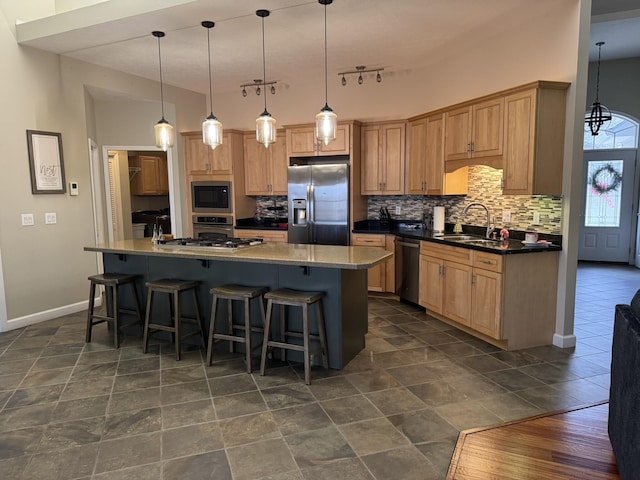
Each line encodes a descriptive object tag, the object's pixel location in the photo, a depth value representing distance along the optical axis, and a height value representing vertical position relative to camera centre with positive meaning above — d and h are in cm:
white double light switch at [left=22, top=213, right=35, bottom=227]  435 -18
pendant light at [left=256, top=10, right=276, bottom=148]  358 +61
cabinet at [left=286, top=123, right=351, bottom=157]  545 +74
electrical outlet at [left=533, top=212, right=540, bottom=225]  389 -20
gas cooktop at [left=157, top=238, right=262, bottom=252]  361 -40
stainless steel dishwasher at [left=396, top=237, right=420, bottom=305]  479 -80
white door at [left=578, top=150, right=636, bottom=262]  756 -19
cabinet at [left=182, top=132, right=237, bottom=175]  611 +63
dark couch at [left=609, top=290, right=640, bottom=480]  163 -82
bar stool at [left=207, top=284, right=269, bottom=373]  322 -86
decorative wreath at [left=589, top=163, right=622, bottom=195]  764 +29
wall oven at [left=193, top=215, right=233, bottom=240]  624 -40
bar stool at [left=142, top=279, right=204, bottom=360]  350 -91
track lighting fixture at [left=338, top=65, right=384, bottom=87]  545 +166
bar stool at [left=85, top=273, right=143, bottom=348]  380 -93
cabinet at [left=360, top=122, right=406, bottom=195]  541 +52
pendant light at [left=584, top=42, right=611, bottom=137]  609 +115
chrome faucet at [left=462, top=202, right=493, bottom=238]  430 -17
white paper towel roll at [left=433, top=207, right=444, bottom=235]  500 -26
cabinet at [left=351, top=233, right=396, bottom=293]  523 -86
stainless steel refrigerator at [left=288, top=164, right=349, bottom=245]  538 -6
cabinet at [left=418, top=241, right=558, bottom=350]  353 -86
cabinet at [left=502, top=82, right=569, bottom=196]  345 +49
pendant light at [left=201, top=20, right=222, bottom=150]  357 +58
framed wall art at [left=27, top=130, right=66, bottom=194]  438 +42
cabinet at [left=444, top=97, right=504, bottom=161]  382 +64
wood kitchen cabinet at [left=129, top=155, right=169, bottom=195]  844 +52
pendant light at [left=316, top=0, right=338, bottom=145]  329 +58
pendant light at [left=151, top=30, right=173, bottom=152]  388 +60
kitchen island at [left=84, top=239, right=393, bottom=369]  318 -60
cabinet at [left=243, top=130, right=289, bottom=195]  602 +47
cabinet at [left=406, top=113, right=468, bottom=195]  466 +40
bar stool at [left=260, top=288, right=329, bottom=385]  300 -92
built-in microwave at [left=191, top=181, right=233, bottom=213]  618 +4
